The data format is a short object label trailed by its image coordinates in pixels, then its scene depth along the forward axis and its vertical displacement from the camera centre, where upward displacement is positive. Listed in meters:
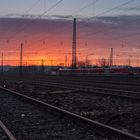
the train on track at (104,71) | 94.44 -1.85
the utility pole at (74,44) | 75.03 +3.25
